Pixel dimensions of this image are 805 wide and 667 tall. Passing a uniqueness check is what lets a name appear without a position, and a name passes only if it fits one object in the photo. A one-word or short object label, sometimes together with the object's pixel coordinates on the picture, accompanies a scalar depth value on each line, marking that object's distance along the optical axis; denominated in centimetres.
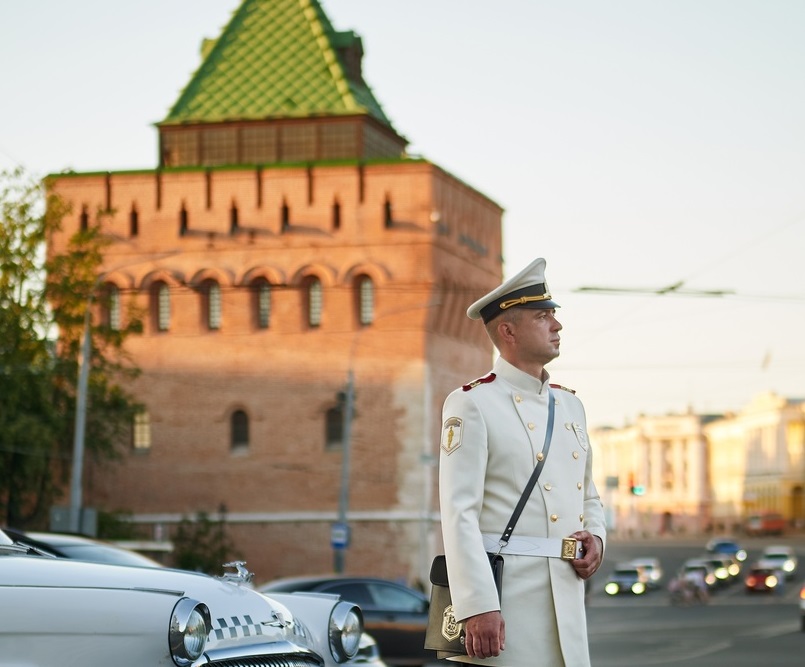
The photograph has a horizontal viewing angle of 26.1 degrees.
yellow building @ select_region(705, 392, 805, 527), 16525
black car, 1947
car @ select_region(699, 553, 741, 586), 9294
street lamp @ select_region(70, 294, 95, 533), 3074
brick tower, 5356
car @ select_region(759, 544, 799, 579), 9400
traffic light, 4949
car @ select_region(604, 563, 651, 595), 8888
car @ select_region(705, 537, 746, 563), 12190
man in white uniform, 522
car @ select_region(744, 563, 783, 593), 8556
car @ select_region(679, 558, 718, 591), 8794
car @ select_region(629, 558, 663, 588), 9630
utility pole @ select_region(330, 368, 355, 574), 4297
